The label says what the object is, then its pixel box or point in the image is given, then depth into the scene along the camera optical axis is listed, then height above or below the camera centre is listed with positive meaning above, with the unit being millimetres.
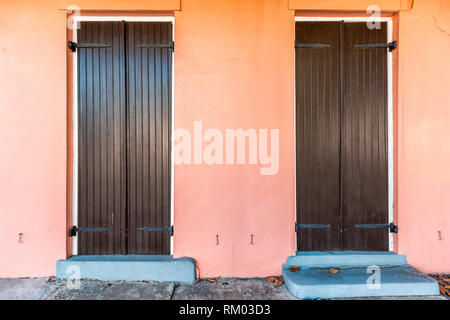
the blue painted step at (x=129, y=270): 2926 -1340
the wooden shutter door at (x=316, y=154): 3143 +89
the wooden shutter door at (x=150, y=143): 3105 +235
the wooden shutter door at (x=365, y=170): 3158 -125
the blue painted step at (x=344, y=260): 3025 -1262
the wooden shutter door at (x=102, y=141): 3096 +263
